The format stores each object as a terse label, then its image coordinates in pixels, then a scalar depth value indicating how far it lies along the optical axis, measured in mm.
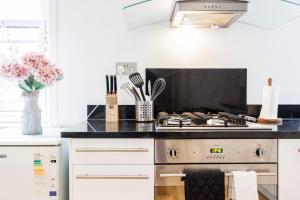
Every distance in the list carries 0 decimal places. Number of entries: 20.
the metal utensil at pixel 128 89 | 2258
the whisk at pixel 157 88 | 2326
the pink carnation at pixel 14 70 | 1979
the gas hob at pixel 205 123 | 1812
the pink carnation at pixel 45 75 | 2010
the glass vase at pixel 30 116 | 2084
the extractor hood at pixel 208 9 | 1823
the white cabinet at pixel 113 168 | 1738
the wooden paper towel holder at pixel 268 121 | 2082
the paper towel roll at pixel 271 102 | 2088
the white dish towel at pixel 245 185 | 1681
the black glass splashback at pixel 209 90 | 2391
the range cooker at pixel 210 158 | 1733
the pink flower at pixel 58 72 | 2086
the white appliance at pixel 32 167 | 1794
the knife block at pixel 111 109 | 2258
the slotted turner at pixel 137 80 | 2285
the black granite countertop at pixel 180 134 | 1721
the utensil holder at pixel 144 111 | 2223
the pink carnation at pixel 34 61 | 2010
